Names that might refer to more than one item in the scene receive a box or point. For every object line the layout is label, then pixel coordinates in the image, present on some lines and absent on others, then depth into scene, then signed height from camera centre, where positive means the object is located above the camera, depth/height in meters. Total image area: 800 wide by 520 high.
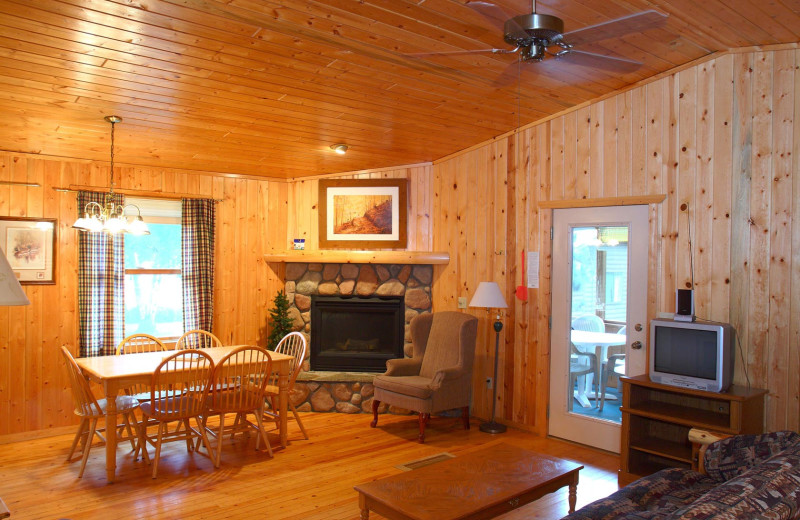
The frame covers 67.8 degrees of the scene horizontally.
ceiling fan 2.61 +1.03
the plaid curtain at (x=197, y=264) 6.06 -0.10
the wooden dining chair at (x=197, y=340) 5.74 -0.86
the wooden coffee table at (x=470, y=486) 2.74 -1.16
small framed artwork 5.14 +0.06
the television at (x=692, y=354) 3.74 -0.63
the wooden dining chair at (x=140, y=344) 5.38 -0.83
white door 4.65 -0.48
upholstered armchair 5.17 -1.06
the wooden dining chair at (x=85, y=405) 4.24 -1.11
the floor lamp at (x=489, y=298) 5.24 -0.37
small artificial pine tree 6.35 -0.71
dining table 4.15 -0.86
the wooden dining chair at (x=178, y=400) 4.25 -1.08
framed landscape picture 6.38 +0.46
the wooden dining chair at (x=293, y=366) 5.14 -0.97
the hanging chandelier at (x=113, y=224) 4.12 +0.21
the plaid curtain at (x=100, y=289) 5.45 -0.33
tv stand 3.70 -1.04
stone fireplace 6.09 -0.43
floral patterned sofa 1.90 -0.92
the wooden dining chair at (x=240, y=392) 4.54 -1.09
